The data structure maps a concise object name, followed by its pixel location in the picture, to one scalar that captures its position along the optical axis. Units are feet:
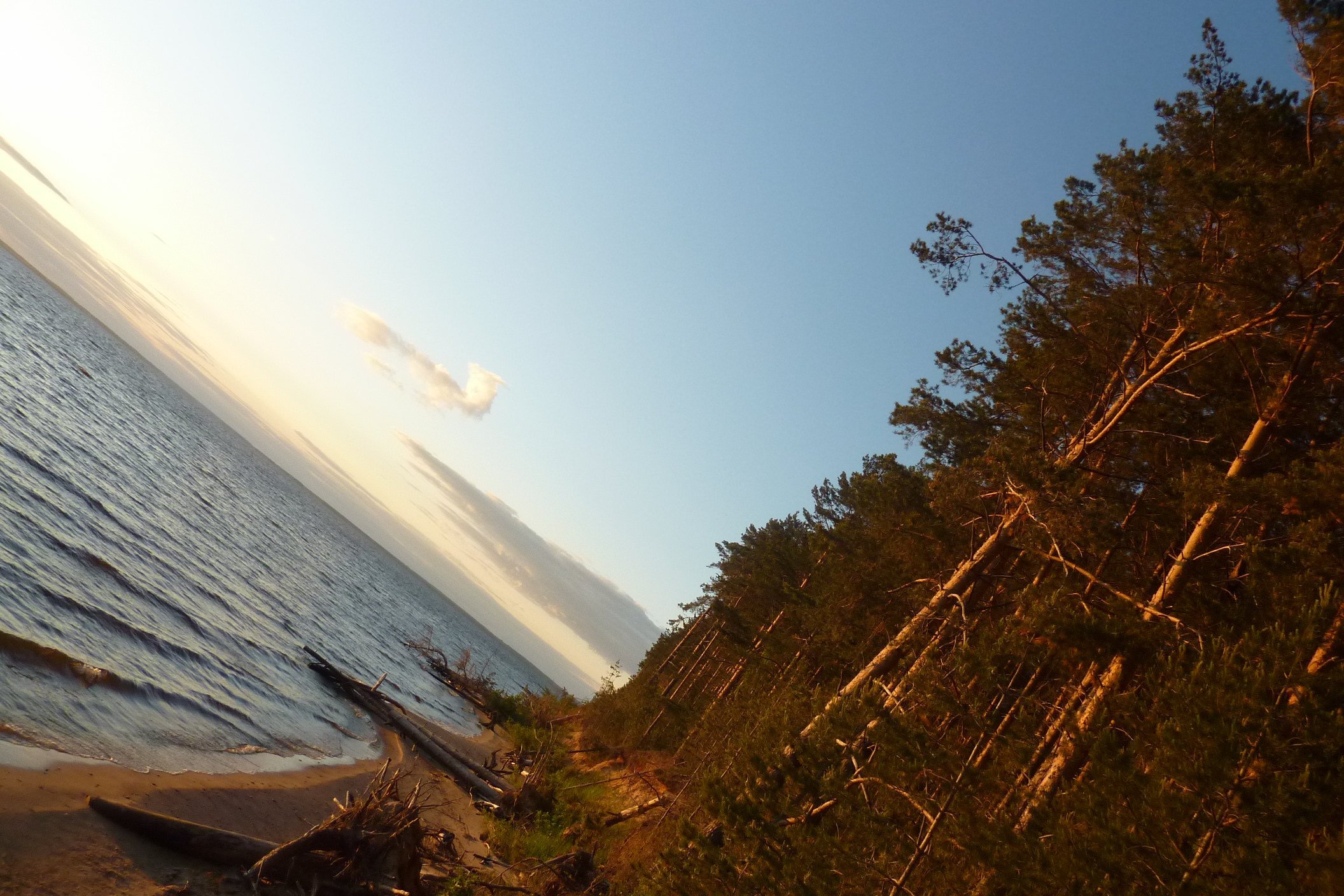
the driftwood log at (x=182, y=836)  30.42
